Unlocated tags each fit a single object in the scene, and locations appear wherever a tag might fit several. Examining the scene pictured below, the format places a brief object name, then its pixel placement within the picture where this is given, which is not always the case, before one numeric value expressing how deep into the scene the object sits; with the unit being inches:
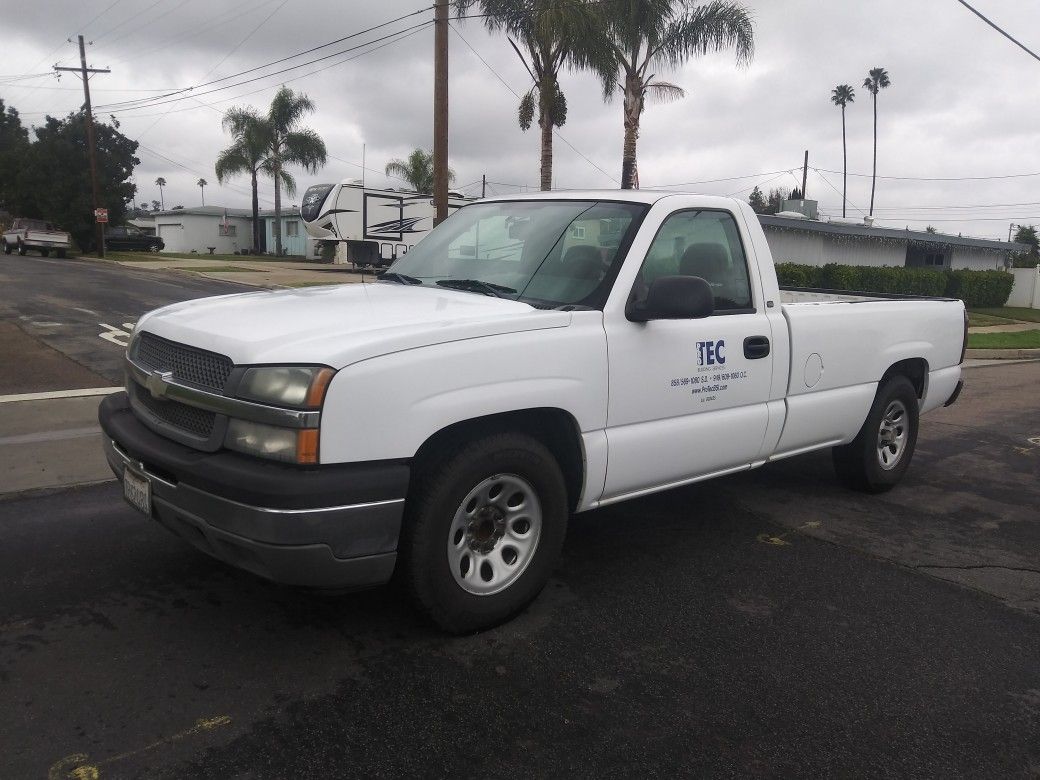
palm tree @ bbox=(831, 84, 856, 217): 2746.1
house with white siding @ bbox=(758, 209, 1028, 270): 1063.0
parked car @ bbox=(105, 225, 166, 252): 1688.0
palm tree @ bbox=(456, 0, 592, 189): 810.2
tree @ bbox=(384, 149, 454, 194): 2011.6
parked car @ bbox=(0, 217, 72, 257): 1411.2
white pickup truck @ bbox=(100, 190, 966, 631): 117.1
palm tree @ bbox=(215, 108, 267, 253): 1868.8
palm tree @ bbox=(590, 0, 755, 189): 830.5
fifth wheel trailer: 1154.7
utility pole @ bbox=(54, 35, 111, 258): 1476.4
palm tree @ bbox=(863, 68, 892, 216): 2738.7
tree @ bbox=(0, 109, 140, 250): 1514.5
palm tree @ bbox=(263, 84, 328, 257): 1856.5
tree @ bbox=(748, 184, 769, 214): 2733.3
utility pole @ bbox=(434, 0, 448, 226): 605.0
